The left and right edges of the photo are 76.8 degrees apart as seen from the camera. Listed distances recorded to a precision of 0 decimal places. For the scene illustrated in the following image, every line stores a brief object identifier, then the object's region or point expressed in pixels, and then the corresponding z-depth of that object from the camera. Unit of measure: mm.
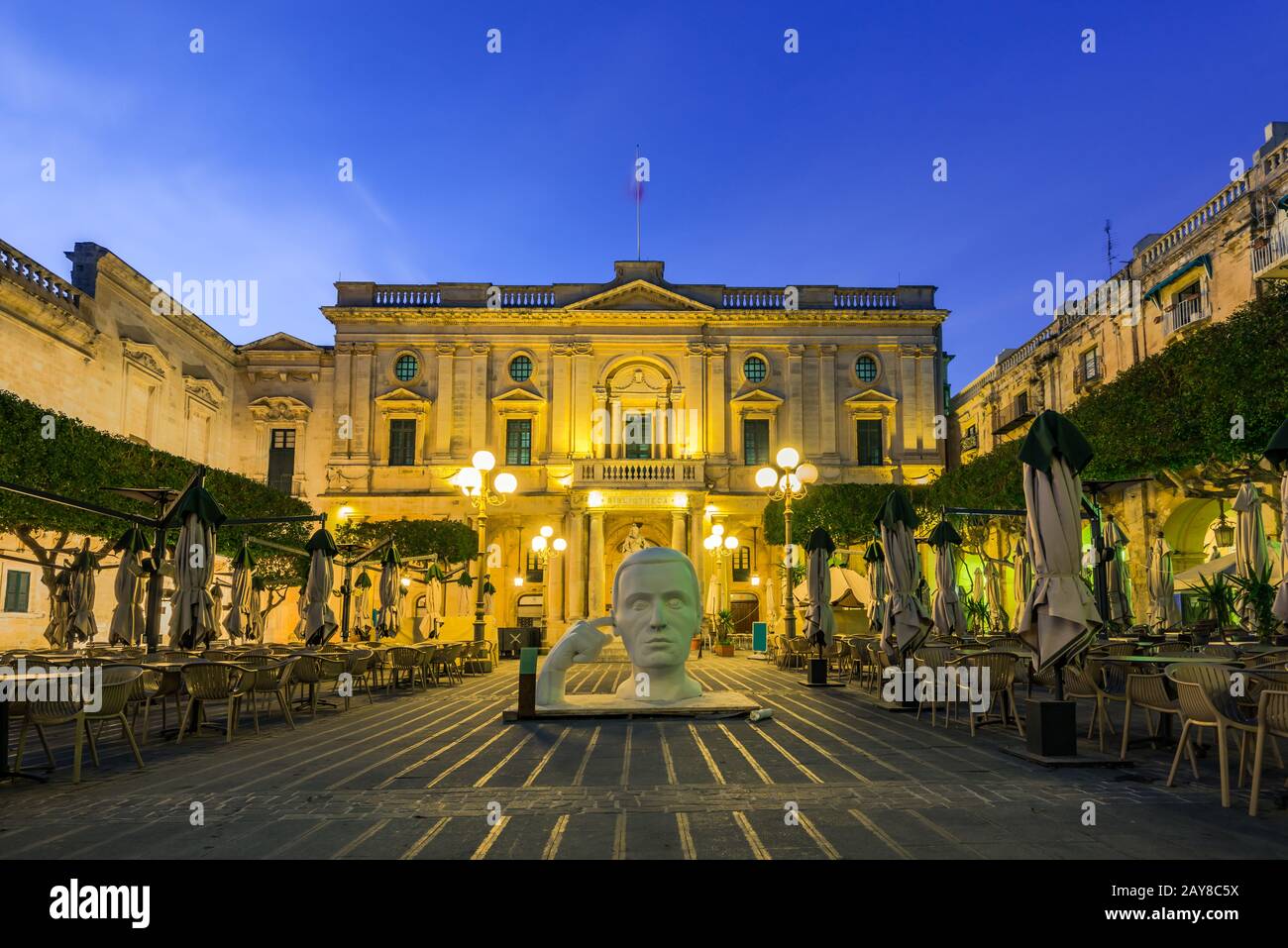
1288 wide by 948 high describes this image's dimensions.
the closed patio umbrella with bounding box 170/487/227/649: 10148
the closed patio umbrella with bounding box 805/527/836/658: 14758
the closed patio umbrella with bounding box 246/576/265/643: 21734
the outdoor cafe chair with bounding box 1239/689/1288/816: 4977
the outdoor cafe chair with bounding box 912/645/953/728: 10344
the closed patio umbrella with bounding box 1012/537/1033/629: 16531
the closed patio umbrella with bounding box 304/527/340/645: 14289
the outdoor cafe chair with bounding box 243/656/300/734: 8961
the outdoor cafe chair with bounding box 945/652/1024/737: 8688
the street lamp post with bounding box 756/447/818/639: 15609
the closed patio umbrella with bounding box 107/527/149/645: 12797
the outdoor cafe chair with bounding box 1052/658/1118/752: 7801
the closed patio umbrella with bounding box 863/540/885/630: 14984
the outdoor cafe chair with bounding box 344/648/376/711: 13320
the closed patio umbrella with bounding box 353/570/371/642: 22531
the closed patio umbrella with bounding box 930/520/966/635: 13945
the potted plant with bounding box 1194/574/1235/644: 15039
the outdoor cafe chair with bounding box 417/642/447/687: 14227
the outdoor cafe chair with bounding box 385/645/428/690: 14156
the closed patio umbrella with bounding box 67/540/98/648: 14336
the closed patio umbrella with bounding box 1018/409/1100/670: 6793
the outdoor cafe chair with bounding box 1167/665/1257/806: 5320
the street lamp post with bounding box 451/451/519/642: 15180
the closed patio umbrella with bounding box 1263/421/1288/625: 8320
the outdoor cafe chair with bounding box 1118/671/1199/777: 6738
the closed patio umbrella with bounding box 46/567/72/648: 15046
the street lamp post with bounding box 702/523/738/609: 27530
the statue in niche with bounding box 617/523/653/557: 30359
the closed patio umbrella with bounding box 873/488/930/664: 10734
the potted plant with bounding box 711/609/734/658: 24828
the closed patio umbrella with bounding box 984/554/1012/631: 20547
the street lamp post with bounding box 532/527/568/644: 36562
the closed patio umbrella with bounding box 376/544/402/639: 18172
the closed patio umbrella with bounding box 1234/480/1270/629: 12188
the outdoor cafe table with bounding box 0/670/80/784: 6246
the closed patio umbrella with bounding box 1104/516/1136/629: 14196
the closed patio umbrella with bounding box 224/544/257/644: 16828
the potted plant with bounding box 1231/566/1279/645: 12745
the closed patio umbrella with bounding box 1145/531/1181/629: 15586
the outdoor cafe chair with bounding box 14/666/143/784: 6359
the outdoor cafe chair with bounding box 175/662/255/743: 8383
